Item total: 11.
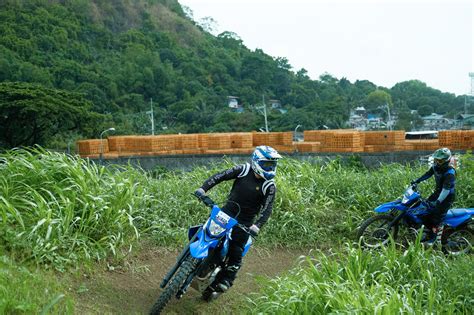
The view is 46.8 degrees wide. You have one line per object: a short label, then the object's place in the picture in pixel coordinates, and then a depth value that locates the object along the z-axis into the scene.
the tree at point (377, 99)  69.38
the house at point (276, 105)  73.80
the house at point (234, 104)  71.31
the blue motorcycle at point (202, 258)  5.17
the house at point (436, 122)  53.75
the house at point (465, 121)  47.03
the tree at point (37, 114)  37.03
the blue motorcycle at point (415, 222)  7.96
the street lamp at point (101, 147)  34.19
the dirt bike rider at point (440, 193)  7.75
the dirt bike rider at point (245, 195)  5.92
